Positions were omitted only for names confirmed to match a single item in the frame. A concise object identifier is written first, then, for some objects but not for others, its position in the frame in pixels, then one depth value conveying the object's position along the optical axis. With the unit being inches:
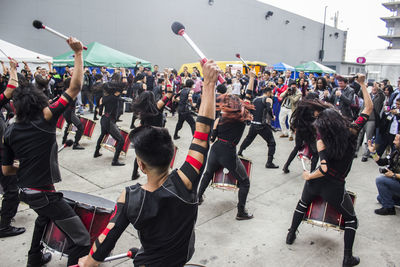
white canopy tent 524.4
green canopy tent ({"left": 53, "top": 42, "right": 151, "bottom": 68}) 578.2
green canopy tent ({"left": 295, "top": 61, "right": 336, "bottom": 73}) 846.5
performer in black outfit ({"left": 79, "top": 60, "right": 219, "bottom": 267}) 64.4
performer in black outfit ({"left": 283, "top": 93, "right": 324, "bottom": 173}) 175.8
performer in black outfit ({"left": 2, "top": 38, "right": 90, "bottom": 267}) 110.9
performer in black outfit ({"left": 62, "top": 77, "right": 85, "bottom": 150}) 304.7
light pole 1500.2
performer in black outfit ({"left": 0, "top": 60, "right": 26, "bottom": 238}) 152.7
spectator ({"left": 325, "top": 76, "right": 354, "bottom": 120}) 312.0
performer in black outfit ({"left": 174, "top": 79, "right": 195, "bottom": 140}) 363.1
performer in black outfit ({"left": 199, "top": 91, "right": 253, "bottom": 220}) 175.2
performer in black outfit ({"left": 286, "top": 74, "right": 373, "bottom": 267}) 131.2
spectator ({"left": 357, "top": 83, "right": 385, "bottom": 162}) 310.7
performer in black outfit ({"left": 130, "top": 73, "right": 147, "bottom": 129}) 462.9
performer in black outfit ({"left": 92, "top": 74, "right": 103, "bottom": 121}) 437.4
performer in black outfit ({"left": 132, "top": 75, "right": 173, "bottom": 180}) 204.1
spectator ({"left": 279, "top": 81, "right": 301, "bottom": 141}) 385.3
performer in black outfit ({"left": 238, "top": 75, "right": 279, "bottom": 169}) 277.9
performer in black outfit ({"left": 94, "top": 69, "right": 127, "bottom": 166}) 270.4
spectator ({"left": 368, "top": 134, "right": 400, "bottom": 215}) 181.6
